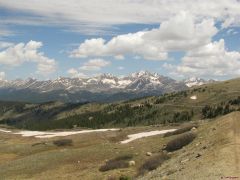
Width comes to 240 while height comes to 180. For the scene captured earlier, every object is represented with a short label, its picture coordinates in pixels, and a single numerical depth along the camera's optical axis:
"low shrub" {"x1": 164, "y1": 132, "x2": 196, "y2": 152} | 55.44
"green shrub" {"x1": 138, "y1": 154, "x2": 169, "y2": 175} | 46.00
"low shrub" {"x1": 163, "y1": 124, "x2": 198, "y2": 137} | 72.50
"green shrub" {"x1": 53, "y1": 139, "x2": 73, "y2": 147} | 83.49
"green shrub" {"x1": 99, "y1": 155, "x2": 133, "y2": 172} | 49.81
